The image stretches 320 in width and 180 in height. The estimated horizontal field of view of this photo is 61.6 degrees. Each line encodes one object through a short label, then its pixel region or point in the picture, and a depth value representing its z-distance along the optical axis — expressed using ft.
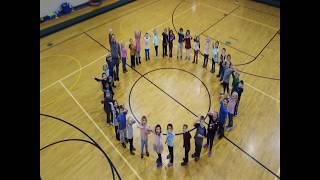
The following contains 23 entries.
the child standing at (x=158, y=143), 23.03
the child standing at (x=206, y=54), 33.35
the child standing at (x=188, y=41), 34.92
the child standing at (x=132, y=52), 34.30
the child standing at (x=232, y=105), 25.40
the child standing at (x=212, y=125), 24.08
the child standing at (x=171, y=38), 35.42
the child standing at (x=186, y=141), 23.09
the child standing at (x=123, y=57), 33.50
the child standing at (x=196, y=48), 34.40
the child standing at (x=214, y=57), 32.78
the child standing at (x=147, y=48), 35.27
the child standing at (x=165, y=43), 35.64
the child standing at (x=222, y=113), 25.04
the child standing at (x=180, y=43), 35.18
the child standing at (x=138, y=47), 34.35
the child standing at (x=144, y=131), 23.63
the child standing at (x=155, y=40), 35.57
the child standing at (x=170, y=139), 23.06
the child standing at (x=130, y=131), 23.89
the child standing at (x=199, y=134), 23.34
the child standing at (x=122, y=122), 24.12
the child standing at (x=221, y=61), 31.78
